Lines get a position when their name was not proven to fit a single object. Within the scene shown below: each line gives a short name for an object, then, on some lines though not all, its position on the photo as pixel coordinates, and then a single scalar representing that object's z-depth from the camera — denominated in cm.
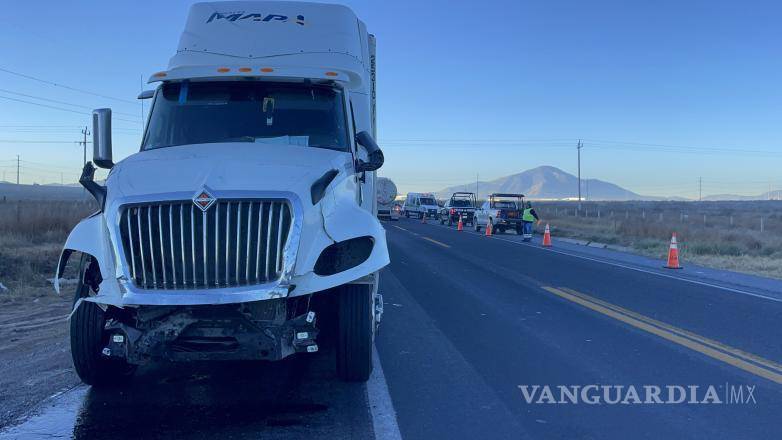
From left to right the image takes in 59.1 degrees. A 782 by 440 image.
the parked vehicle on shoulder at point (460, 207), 4441
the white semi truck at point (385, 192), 3175
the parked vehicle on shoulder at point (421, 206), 5675
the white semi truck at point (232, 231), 514
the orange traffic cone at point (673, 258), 1841
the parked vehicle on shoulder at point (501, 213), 3559
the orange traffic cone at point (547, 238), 2694
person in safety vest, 2963
